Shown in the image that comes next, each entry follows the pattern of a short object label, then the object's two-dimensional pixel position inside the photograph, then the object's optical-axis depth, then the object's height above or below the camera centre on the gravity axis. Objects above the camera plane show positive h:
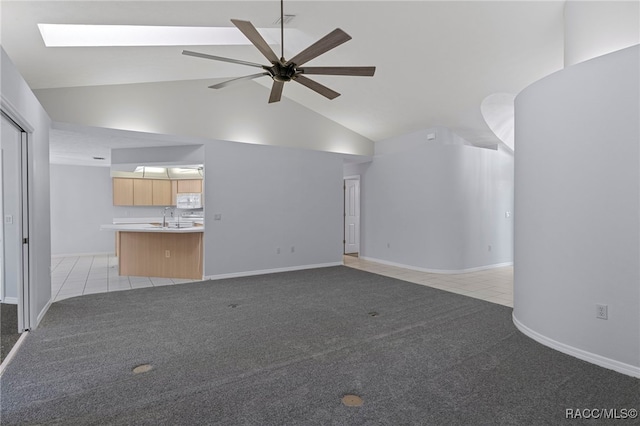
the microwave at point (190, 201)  8.52 +0.19
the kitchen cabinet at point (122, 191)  8.70 +0.44
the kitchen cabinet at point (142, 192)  8.84 +0.44
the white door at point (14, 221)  3.48 -0.14
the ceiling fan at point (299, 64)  2.50 +1.26
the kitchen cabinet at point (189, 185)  8.70 +0.61
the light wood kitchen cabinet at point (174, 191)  9.06 +0.47
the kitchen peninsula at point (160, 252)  6.04 -0.82
